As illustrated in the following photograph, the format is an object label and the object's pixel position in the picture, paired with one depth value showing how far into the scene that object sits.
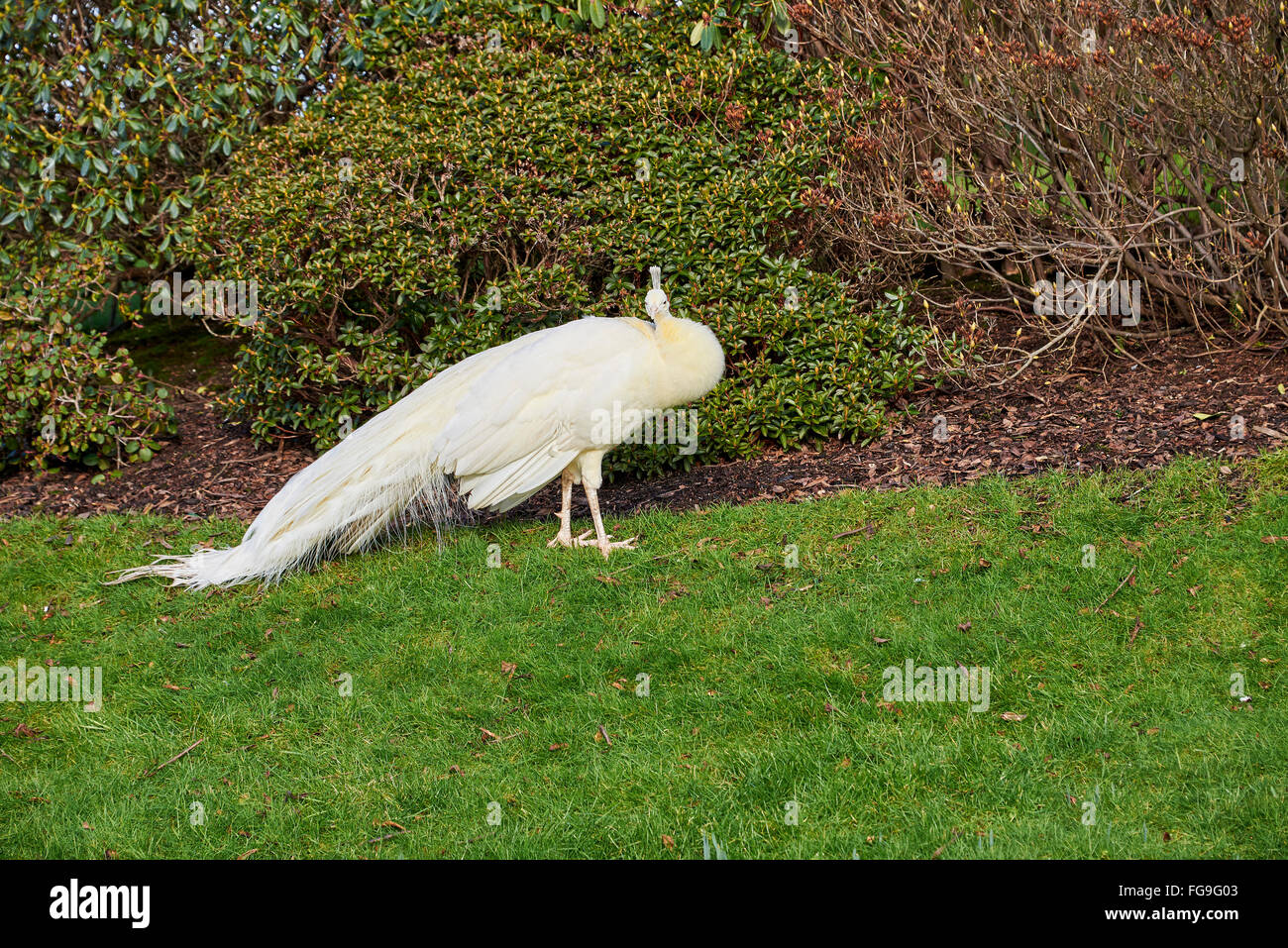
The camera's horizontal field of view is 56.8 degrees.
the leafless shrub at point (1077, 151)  6.98
